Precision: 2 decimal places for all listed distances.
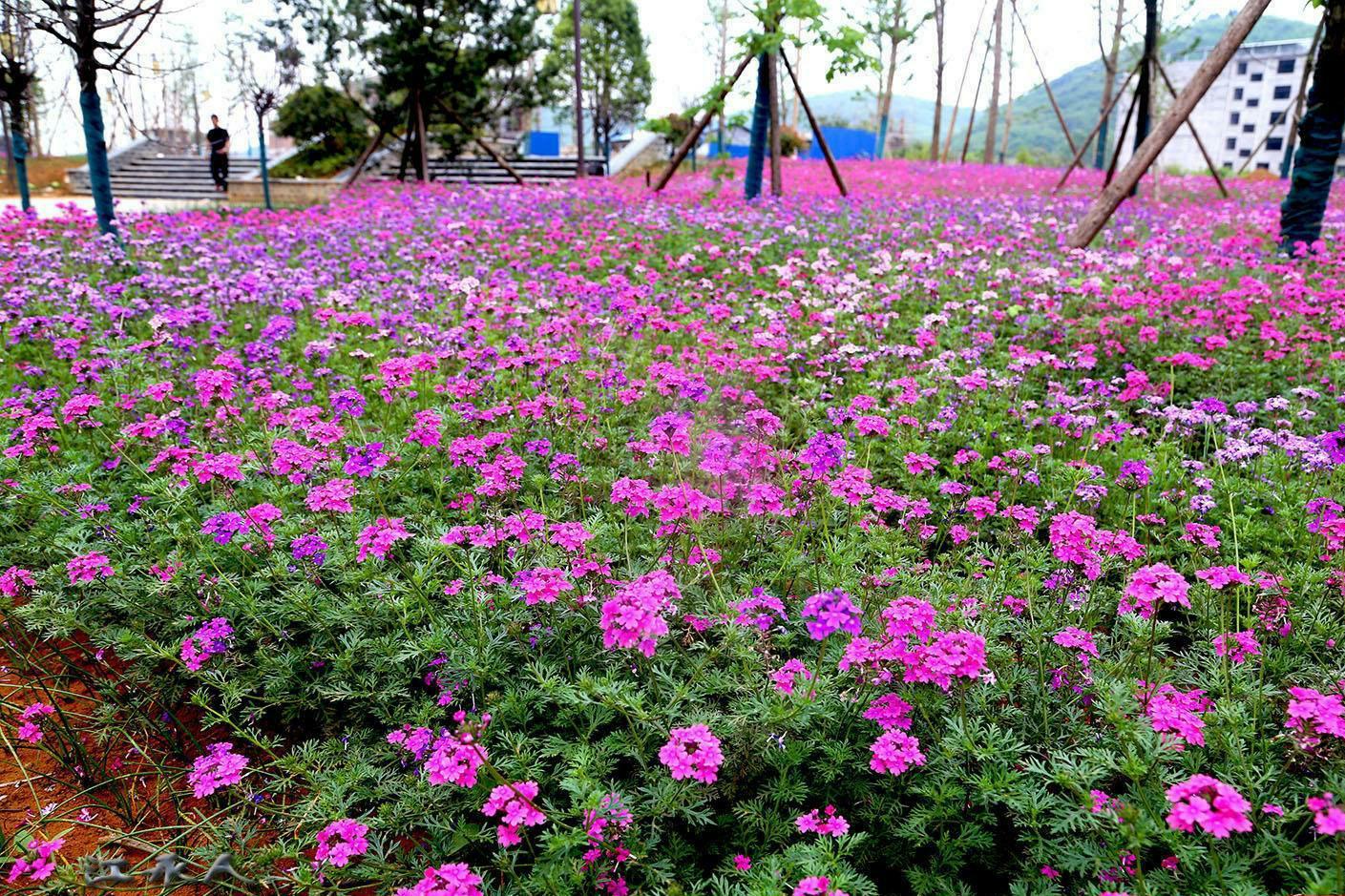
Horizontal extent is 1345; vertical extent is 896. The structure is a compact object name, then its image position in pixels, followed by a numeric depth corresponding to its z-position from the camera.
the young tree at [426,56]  20.61
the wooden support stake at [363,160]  19.14
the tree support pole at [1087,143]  15.85
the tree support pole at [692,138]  13.48
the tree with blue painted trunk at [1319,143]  8.93
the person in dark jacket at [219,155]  18.81
